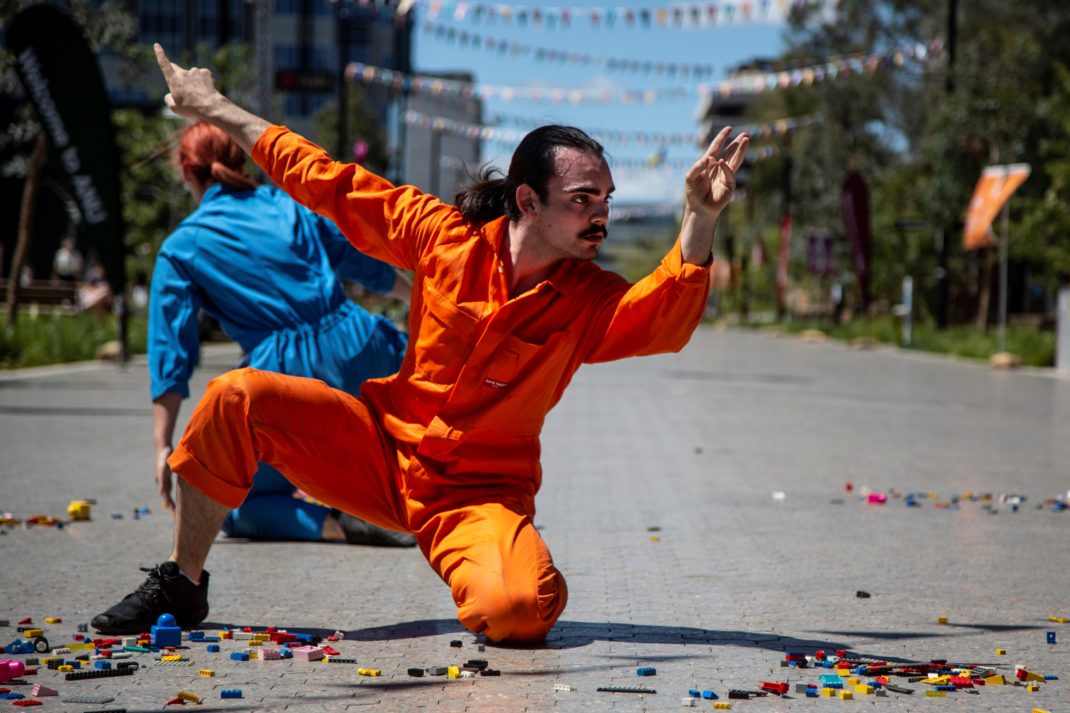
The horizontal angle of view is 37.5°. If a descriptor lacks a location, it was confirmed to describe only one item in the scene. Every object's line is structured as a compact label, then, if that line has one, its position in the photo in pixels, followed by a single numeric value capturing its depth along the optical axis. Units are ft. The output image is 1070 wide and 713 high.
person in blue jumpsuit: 19.53
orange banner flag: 84.69
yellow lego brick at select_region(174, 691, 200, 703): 12.41
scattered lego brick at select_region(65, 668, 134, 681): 13.12
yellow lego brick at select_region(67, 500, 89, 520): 23.66
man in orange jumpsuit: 14.08
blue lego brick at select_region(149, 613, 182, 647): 14.55
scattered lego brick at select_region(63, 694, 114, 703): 12.36
